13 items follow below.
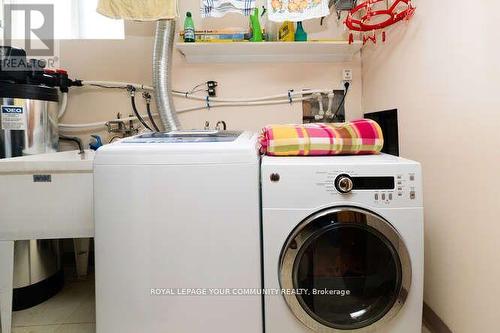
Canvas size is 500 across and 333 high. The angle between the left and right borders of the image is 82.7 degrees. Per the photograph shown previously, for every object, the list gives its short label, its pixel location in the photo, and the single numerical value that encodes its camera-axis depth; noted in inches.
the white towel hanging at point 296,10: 60.3
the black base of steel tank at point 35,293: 61.7
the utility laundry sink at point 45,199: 51.6
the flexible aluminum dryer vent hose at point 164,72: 72.5
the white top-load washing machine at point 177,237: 41.1
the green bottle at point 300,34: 74.4
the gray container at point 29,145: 60.9
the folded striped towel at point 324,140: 46.4
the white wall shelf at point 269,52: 73.2
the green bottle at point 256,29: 73.9
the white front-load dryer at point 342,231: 40.7
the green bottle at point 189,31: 71.9
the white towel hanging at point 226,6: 63.9
